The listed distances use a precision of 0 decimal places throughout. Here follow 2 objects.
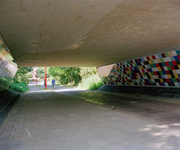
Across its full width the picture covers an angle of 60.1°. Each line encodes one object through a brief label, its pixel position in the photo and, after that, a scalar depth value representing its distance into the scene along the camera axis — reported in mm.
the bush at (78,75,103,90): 23038
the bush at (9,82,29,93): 19131
